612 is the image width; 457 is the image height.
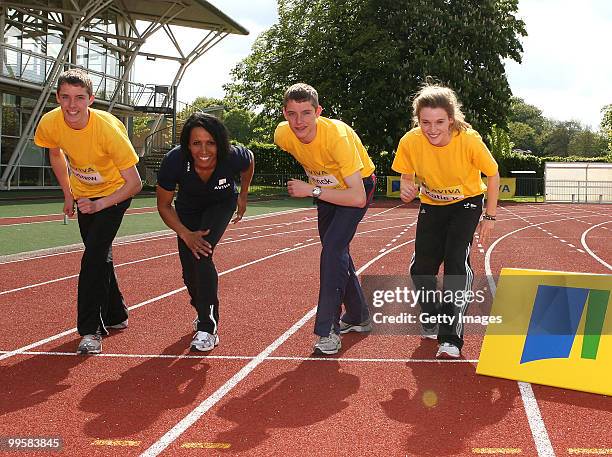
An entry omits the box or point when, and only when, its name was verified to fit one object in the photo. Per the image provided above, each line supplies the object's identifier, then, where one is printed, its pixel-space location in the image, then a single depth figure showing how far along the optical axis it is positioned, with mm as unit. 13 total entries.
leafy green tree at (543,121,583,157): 127938
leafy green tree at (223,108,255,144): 116188
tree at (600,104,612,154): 64062
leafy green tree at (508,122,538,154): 119031
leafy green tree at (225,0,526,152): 36281
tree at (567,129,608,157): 121188
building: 26469
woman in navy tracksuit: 5012
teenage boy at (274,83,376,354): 4848
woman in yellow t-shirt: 5031
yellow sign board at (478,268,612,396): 4312
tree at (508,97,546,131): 138250
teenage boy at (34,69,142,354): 5117
